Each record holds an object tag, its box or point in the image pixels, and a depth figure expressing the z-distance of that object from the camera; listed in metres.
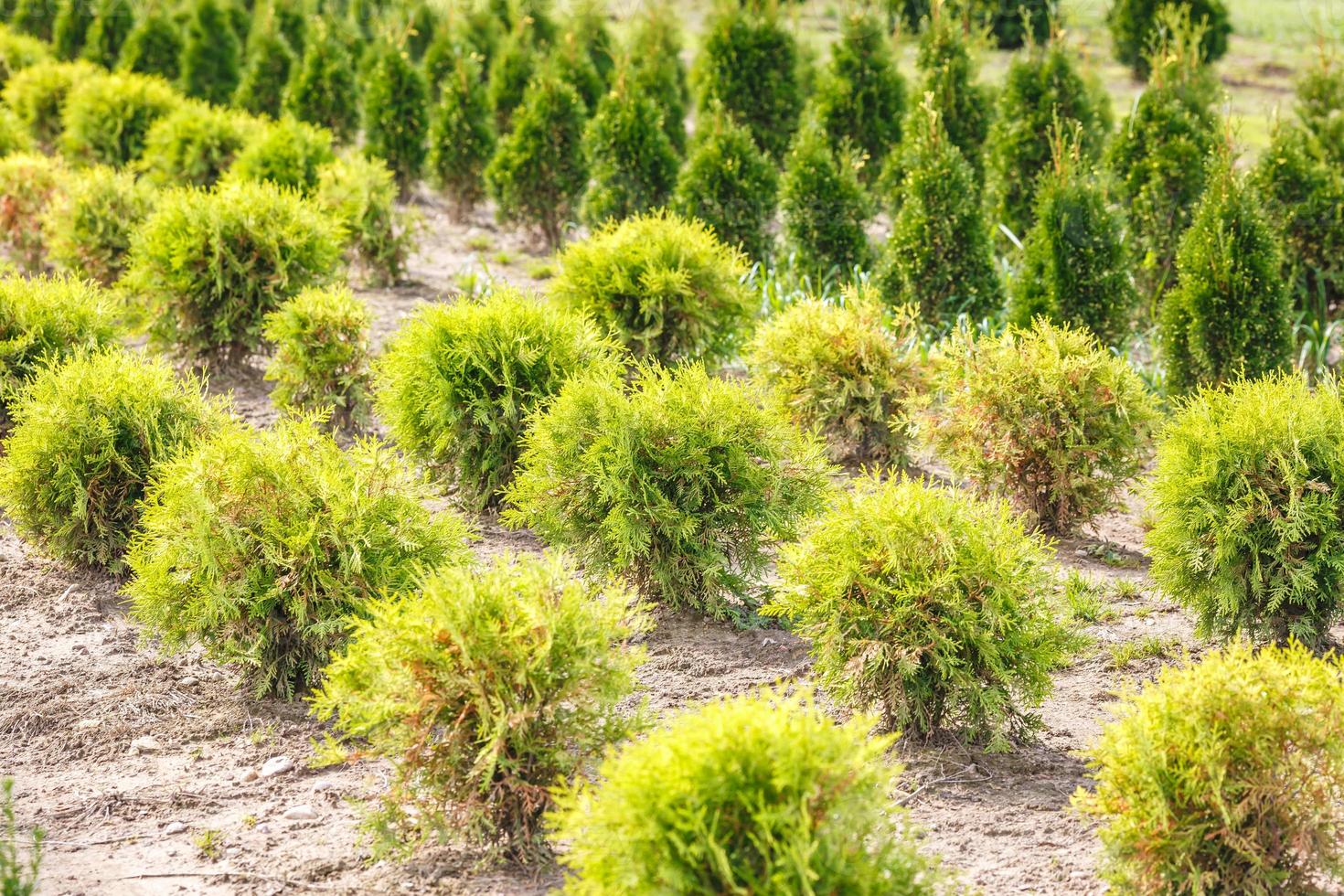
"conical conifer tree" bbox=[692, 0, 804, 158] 11.52
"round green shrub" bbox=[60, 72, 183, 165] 11.80
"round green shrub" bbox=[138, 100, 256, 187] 10.52
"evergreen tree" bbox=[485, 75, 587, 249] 10.41
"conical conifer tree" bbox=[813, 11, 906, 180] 10.92
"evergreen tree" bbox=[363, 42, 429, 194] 11.87
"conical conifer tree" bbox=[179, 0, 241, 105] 14.90
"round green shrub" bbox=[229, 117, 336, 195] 9.61
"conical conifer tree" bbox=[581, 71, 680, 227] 9.91
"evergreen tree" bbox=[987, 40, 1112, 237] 9.87
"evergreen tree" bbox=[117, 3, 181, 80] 15.25
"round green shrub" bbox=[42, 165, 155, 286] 8.72
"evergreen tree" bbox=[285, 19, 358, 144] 12.91
